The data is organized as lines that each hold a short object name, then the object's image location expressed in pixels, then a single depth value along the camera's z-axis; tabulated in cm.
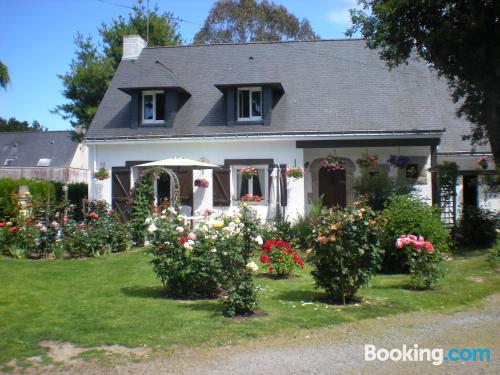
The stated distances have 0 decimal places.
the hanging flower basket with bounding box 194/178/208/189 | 1712
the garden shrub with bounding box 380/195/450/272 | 1067
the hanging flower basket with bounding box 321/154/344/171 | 1677
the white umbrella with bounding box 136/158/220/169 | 1510
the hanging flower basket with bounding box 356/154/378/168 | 1652
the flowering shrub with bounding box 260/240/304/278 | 1027
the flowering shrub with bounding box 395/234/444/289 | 891
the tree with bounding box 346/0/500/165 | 1270
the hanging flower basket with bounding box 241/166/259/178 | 1662
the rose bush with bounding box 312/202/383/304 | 752
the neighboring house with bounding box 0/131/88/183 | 4712
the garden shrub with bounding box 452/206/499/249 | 1380
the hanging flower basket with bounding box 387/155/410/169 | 1669
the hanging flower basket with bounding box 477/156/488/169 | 1603
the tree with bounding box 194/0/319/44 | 3344
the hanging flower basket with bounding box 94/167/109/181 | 1750
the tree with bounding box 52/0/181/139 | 2675
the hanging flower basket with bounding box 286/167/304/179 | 1652
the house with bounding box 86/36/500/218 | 1702
